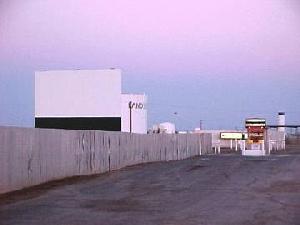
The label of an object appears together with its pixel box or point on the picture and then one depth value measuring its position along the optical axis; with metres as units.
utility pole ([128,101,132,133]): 62.56
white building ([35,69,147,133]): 58.59
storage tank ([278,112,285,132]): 91.21
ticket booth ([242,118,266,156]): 52.39
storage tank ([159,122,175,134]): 80.96
